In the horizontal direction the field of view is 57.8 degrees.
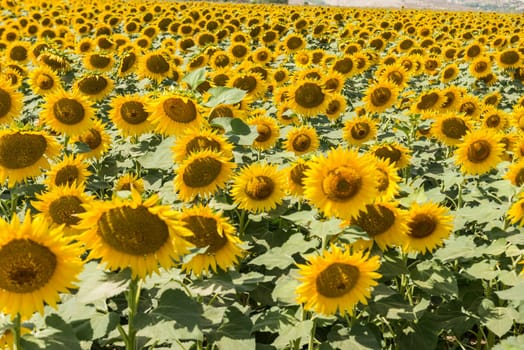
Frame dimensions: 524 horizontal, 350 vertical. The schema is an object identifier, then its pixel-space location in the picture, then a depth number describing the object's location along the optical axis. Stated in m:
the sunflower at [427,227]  3.01
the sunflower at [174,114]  3.42
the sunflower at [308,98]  5.57
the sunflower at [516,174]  3.66
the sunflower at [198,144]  3.14
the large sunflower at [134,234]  2.00
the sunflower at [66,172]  3.88
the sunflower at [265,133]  4.88
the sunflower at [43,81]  5.99
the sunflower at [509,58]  9.71
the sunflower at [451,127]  5.42
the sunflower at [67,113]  4.48
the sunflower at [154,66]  6.54
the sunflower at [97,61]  7.28
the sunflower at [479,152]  4.37
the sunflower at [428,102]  6.43
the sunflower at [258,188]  3.32
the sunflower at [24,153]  3.47
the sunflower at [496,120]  6.18
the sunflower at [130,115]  4.64
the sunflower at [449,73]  8.91
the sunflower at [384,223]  2.68
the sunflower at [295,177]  3.27
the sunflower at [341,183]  2.52
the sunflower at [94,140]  4.78
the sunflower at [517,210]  3.12
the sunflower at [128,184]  4.06
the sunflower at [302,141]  4.89
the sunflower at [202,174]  3.04
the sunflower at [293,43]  10.35
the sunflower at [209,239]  2.55
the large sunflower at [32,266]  1.90
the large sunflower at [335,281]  2.39
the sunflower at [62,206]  2.94
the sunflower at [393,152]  4.34
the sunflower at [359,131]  5.68
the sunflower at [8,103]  4.75
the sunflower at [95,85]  5.79
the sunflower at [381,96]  6.56
